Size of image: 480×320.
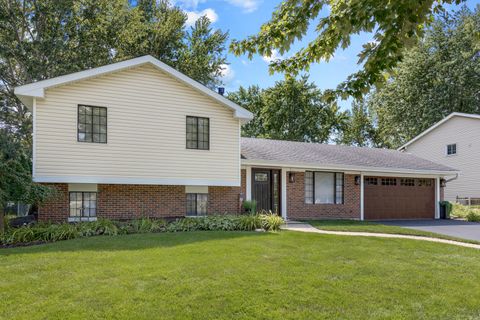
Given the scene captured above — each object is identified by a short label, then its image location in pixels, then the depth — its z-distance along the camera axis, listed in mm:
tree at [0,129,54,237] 9805
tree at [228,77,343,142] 34938
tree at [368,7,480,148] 32094
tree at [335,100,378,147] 42938
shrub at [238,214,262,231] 12109
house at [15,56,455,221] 11750
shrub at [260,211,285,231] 12125
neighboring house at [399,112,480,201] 24266
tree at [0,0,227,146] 20719
